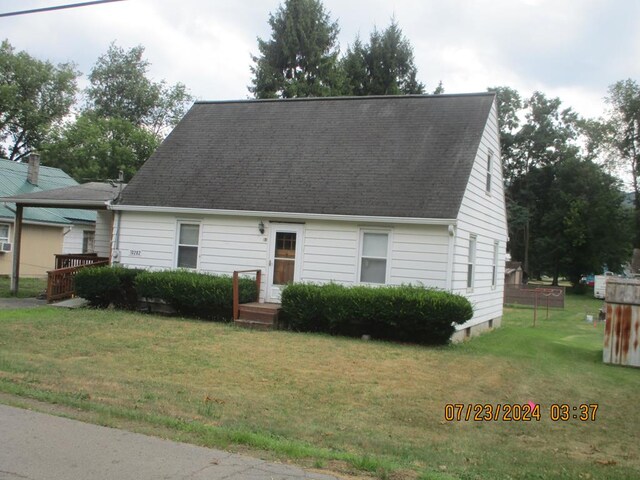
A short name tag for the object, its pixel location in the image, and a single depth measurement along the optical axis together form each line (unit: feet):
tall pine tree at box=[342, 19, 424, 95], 122.72
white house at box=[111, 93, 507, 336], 46.50
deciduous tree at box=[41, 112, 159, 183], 143.64
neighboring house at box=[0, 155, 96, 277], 90.02
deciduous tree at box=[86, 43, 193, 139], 171.73
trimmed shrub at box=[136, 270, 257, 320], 47.29
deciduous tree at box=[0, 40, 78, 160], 148.66
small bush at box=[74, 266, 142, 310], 50.42
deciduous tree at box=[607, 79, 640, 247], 179.93
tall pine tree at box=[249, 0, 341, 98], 124.06
